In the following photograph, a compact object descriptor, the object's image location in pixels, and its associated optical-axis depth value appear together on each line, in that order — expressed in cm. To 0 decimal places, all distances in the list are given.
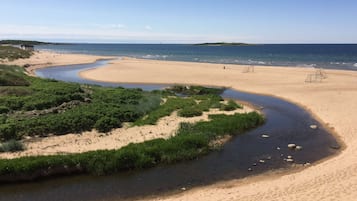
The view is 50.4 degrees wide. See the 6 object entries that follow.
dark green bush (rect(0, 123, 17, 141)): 1933
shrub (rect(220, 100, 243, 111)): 2789
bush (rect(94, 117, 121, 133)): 2162
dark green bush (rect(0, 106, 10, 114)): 2353
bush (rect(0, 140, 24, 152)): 1779
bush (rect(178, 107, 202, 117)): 2558
